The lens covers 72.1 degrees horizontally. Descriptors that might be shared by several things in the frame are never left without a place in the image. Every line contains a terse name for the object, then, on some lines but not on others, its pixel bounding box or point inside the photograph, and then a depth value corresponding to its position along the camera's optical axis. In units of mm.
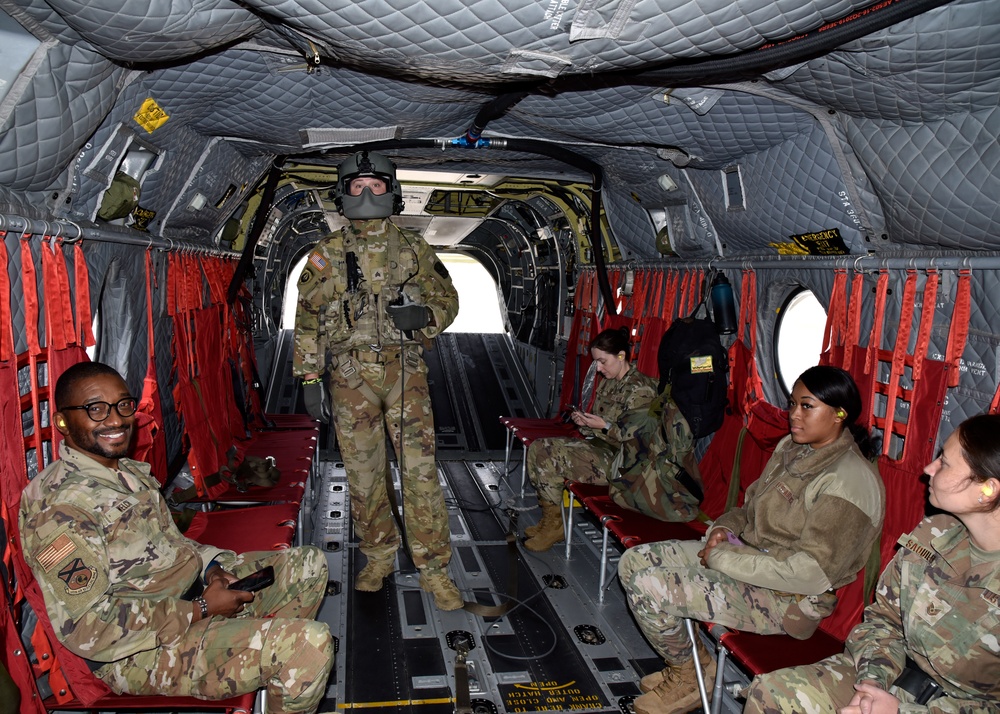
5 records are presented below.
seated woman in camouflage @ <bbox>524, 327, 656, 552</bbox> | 5031
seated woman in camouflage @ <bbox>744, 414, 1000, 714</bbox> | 2137
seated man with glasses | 2229
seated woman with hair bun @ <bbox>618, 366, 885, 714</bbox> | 2787
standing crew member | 4254
